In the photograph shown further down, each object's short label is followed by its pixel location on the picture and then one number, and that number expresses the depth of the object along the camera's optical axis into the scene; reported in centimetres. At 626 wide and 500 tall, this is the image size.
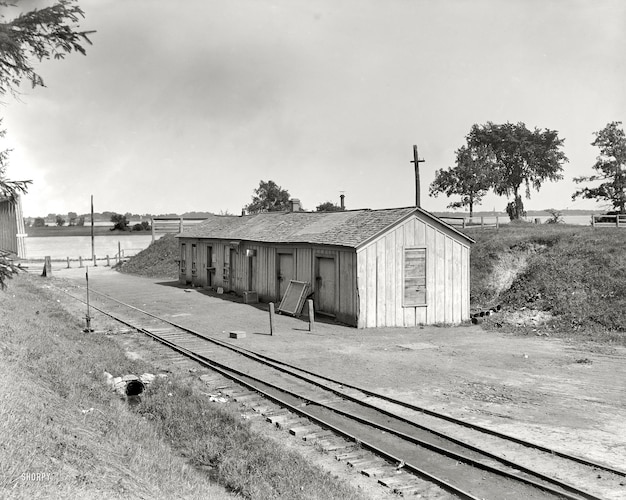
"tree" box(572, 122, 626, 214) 5506
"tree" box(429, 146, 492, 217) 6150
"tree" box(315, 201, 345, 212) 7195
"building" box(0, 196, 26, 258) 3900
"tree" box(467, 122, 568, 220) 6906
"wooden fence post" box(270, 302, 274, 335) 2019
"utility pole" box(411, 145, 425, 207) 3756
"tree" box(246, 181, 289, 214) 7238
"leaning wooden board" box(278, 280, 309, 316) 2462
